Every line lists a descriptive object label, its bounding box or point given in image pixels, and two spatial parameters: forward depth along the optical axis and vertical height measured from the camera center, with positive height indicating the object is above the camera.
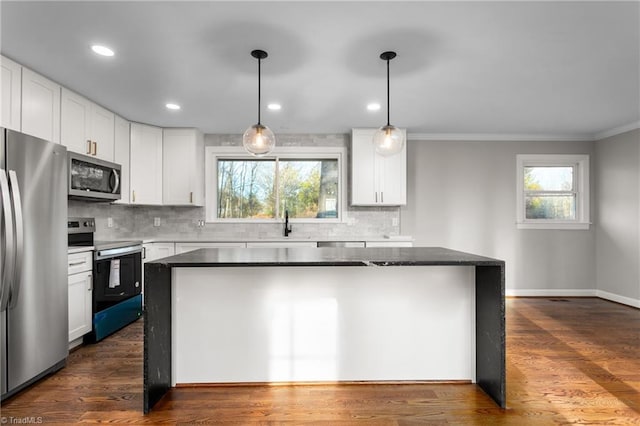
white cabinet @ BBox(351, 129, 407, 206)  4.54 +0.54
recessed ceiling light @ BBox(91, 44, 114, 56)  2.39 +1.19
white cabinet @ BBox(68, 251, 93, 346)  2.81 -0.65
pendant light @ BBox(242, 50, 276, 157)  2.51 +0.58
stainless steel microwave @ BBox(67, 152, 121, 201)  3.09 +0.37
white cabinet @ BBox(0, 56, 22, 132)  2.49 +0.91
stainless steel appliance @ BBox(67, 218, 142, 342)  3.10 -0.62
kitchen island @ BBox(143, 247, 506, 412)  2.23 -0.71
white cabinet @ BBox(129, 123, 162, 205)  4.25 +0.66
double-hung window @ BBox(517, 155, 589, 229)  4.88 +0.36
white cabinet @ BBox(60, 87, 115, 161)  3.15 +0.90
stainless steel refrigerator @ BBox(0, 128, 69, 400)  2.05 -0.28
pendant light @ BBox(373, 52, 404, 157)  2.56 +0.58
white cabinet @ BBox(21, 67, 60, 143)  2.68 +0.91
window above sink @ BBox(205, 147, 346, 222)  4.84 +0.40
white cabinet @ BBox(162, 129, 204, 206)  4.49 +0.66
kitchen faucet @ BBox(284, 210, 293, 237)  4.66 -0.13
